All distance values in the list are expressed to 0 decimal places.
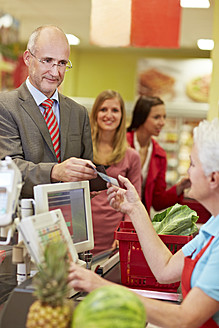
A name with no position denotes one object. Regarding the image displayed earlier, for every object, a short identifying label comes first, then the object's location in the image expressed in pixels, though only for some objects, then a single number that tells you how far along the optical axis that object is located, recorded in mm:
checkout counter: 1704
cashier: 1597
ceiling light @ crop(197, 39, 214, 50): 10078
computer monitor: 1911
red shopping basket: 2285
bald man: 2537
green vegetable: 2383
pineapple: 1403
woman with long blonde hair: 3943
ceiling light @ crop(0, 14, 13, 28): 8227
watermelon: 1334
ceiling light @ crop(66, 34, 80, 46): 10484
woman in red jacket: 4625
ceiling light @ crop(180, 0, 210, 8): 6449
